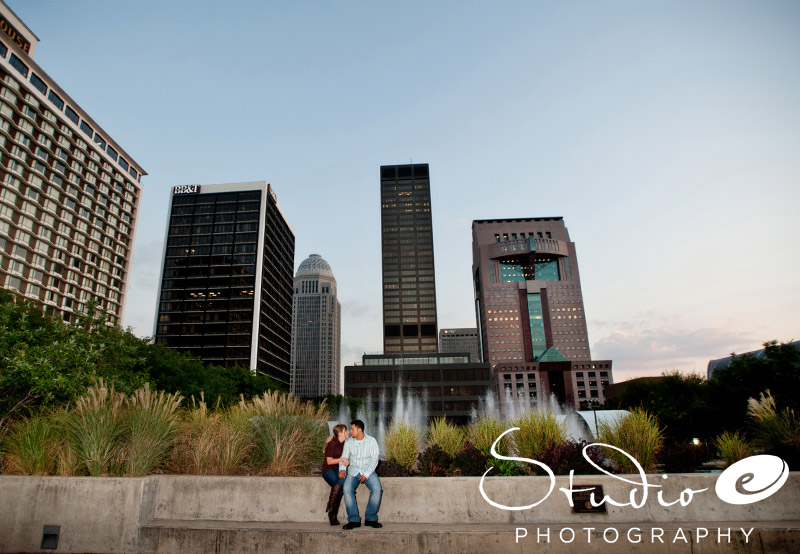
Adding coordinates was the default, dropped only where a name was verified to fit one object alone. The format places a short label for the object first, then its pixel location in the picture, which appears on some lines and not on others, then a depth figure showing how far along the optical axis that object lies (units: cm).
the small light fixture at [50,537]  600
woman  609
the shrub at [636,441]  713
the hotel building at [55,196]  5622
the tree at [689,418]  1694
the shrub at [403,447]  791
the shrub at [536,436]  761
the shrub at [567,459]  688
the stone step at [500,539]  555
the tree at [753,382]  1841
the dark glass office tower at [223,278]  9650
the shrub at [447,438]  859
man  595
